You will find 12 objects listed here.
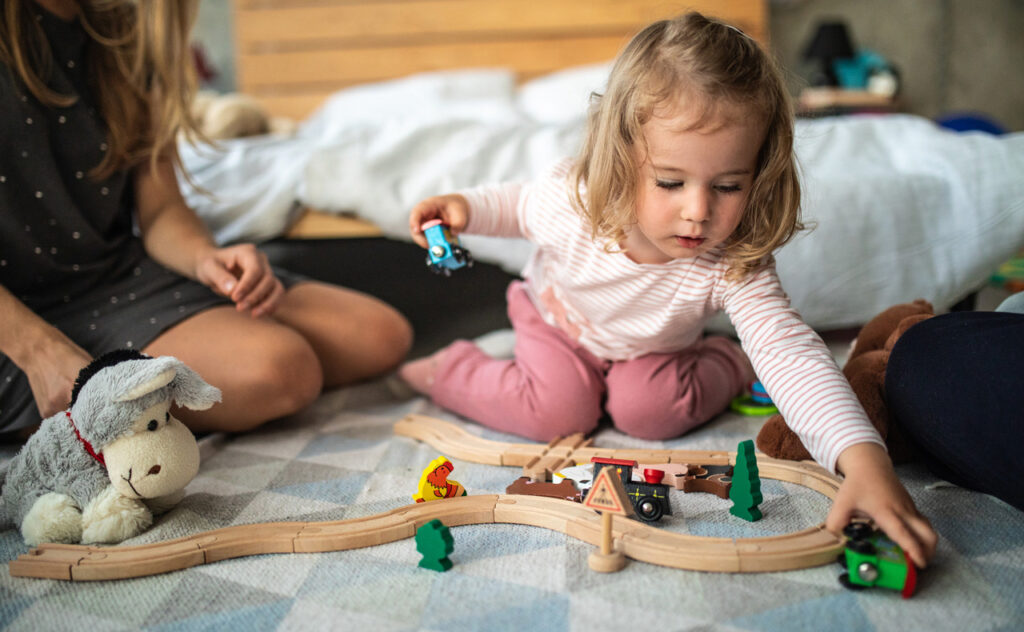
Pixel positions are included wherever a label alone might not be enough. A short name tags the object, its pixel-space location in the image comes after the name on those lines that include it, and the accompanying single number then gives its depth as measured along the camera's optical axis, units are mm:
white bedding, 1180
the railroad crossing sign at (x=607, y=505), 630
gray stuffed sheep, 707
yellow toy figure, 755
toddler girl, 703
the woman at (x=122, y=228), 950
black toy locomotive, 709
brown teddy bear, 804
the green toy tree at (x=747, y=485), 712
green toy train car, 577
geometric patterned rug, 571
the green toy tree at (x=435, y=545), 634
